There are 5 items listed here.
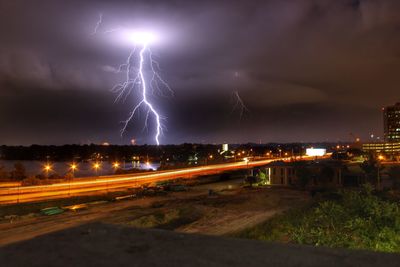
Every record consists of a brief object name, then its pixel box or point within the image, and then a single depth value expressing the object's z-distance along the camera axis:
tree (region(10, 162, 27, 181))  72.12
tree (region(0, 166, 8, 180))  70.88
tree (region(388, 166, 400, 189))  49.76
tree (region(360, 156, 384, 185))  51.91
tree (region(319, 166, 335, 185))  54.62
